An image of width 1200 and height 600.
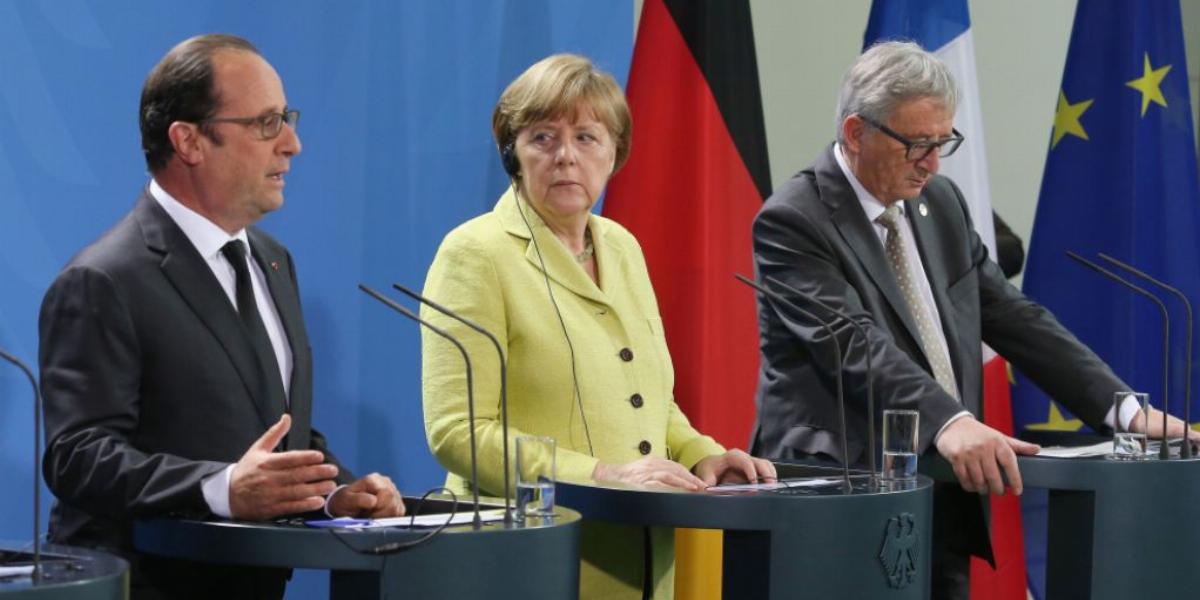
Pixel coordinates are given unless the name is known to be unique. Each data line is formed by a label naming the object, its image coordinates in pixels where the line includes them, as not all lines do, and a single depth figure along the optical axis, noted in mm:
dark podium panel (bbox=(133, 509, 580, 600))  4406
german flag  8852
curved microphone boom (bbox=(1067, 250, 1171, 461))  6703
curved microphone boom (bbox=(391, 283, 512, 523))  4605
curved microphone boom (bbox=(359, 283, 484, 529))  4531
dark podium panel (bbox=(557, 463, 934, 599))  5293
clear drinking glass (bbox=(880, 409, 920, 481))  5906
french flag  9531
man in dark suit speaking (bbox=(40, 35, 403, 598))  4656
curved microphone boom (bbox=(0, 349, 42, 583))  3916
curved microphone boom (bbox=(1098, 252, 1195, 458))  6777
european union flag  9875
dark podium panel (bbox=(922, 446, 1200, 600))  6457
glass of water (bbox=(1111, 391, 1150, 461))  6715
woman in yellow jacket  5969
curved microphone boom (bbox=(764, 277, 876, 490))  5659
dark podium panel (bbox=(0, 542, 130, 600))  3742
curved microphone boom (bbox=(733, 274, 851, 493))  5492
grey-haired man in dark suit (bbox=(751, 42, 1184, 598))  6812
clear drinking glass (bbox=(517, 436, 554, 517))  4879
